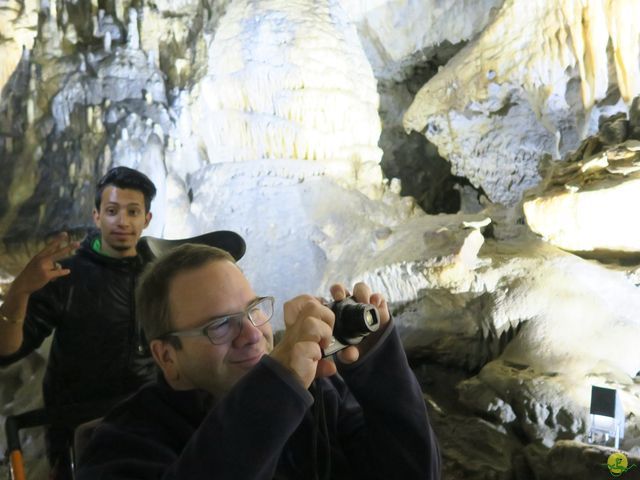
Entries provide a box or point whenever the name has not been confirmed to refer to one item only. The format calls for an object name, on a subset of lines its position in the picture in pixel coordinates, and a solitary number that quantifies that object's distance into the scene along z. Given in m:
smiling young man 1.41
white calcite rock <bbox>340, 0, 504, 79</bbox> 5.17
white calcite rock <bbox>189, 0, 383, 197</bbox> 3.97
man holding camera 0.64
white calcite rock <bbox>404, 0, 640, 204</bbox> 3.78
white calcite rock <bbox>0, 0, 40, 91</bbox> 3.89
